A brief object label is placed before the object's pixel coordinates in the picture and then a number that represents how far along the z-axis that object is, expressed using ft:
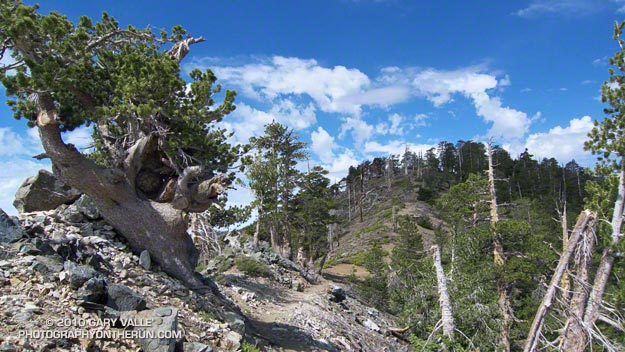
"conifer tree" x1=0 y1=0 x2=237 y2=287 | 29.25
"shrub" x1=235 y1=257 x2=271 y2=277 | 69.41
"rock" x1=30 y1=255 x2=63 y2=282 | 23.25
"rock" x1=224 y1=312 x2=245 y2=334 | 31.79
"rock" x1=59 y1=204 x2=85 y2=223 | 34.37
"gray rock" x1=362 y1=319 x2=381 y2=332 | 63.58
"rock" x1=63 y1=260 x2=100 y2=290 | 23.11
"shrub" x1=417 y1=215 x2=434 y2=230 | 203.62
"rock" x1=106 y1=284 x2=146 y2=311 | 23.91
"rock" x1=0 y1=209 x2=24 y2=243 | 25.50
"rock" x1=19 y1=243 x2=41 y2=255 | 24.82
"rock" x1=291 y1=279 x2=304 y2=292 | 70.83
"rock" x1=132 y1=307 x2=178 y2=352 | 21.40
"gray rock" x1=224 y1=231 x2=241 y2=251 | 79.58
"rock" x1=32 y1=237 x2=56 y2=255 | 25.76
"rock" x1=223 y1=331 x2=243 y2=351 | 28.02
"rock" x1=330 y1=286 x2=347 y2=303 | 69.97
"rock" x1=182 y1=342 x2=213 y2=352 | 23.33
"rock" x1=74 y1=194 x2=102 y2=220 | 35.42
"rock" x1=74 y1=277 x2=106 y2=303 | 22.50
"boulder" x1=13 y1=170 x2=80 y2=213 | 35.65
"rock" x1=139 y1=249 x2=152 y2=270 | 32.78
